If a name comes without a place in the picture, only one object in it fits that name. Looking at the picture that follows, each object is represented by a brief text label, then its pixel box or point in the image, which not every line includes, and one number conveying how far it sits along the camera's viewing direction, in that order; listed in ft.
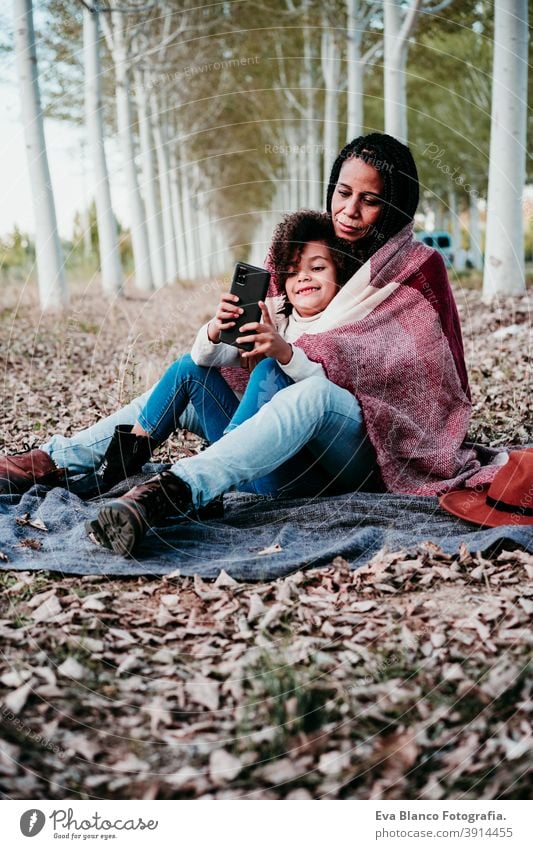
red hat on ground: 10.39
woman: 10.84
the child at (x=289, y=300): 11.24
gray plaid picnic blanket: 9.84
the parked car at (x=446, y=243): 46.29
